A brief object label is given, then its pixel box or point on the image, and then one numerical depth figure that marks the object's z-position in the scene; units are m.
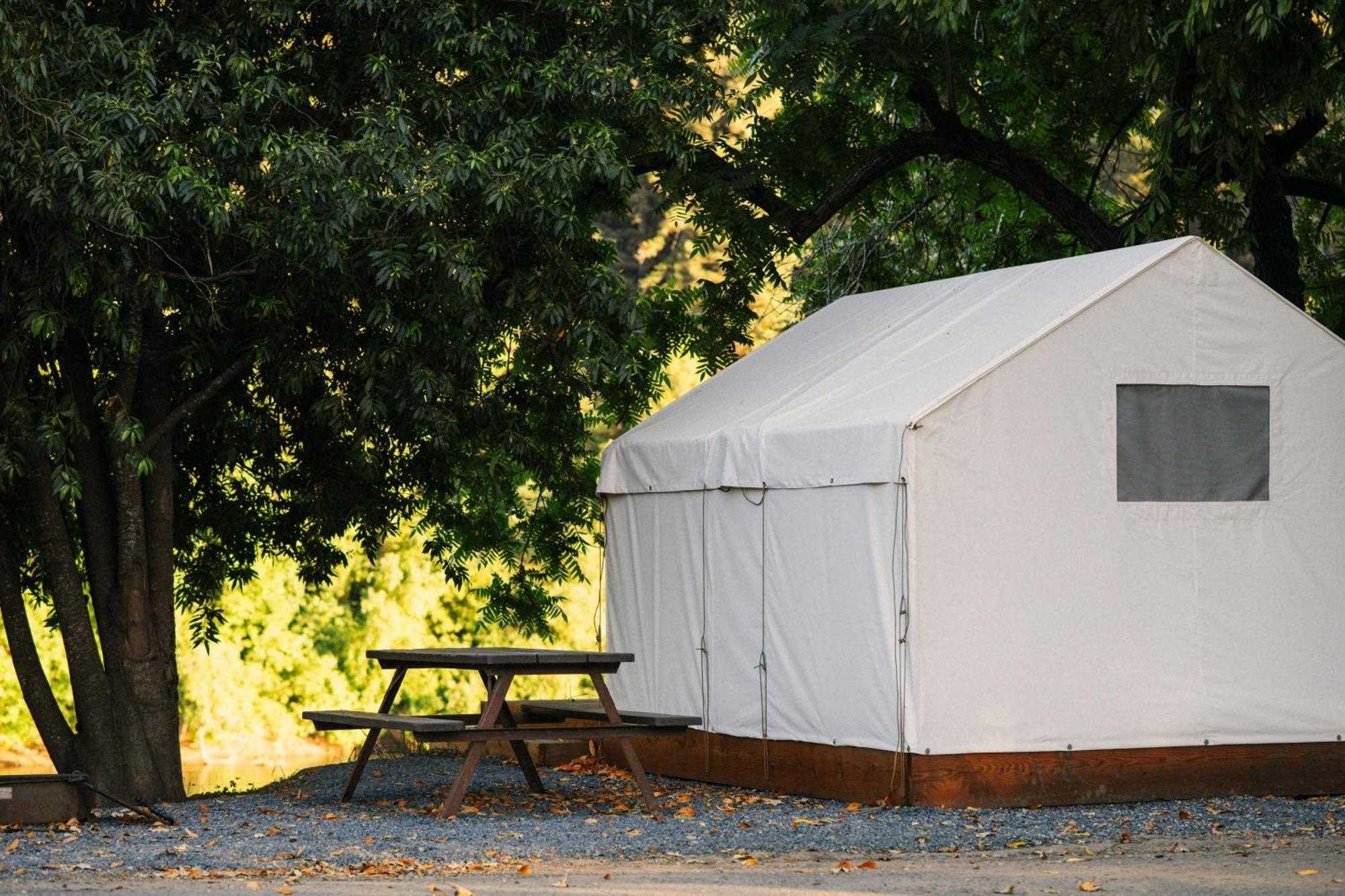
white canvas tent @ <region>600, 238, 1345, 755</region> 17.75
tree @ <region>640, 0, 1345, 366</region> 22.75
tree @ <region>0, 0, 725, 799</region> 18.67
